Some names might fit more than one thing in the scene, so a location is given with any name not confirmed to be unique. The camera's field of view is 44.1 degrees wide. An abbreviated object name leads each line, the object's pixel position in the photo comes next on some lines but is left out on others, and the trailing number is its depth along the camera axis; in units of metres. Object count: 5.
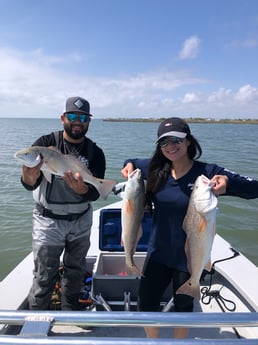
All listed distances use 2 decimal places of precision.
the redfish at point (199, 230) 2.56
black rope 4.17
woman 2.84
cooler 3.92
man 3.46
